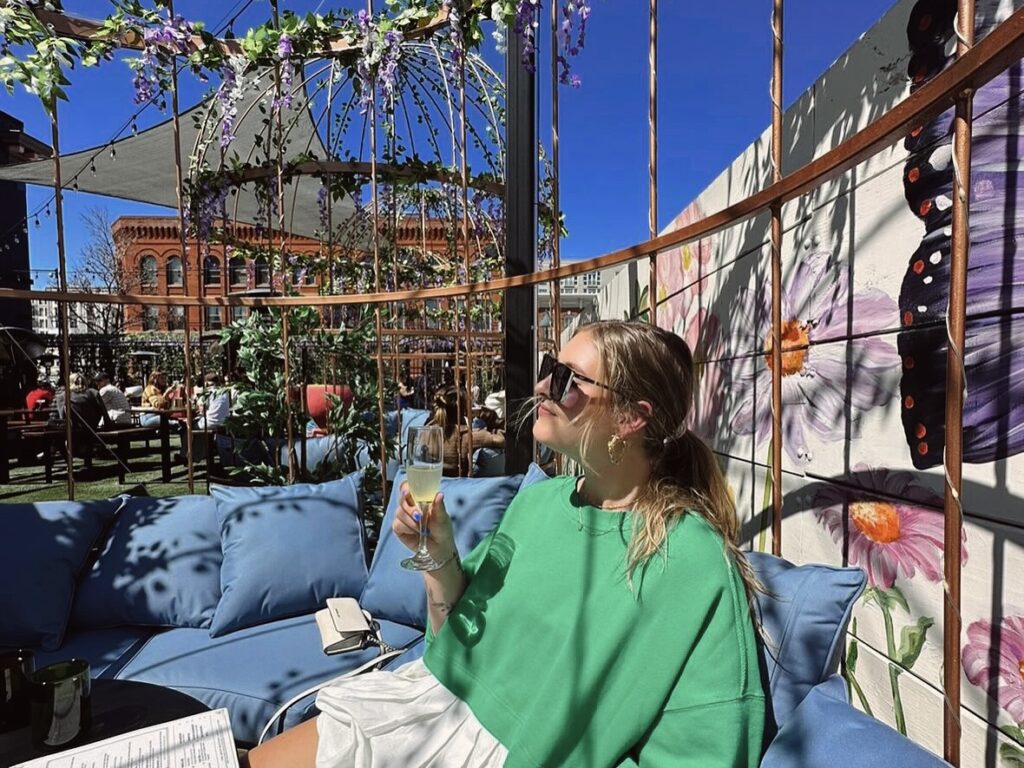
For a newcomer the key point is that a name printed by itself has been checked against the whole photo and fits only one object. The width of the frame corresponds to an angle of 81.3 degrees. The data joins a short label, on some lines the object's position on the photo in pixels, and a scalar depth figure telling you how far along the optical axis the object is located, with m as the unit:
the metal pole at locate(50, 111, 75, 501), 2.86
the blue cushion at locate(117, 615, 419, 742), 1.92
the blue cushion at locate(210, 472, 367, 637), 2.35
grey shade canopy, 5.34
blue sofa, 2.06
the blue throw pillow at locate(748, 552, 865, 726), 1.11
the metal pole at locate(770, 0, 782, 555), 1.32
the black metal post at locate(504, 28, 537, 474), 2.99
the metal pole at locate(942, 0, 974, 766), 0.84
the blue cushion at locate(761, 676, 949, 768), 0.87
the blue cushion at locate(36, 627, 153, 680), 2.10
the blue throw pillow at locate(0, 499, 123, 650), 2.18
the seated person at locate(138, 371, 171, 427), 9.79
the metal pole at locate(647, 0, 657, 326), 1.74
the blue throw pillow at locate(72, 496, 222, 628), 2.37
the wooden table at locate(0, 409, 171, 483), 6.99
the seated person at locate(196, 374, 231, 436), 6.63
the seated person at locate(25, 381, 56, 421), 9.10
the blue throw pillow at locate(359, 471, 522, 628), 2.31
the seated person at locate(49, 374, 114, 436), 7.24
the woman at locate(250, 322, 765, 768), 1.13
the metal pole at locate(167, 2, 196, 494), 3.08
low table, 1.35
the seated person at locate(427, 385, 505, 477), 4.57
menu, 1.24
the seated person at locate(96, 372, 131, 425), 8.51
